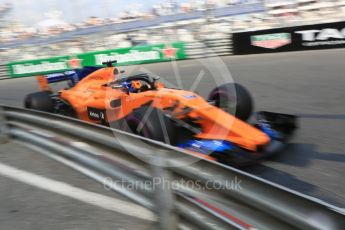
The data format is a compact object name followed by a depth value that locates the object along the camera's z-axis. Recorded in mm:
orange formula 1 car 4258
